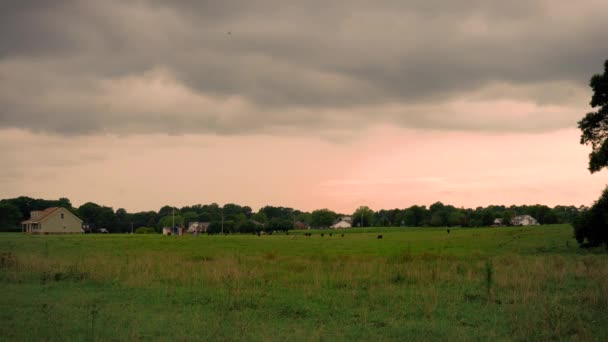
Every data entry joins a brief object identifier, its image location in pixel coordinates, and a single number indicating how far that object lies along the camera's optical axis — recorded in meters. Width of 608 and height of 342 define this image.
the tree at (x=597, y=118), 38.72
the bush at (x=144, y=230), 135.15
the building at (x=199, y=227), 178.50
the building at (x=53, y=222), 105.88
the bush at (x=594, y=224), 39.69
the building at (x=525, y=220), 188.88
